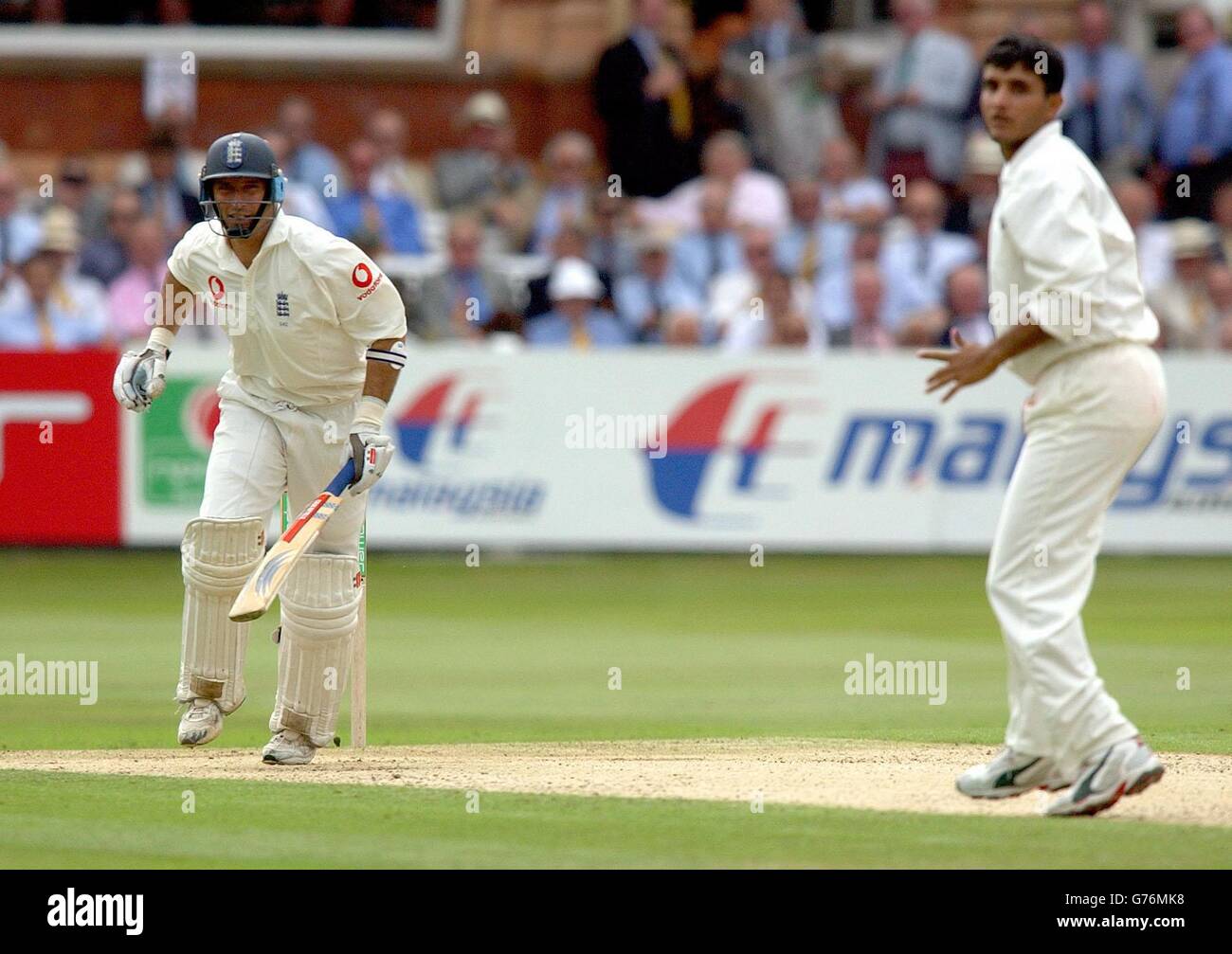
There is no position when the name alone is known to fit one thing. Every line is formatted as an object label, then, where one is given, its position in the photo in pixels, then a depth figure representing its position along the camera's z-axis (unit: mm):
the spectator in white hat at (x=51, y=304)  18031
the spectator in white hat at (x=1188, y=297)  18891
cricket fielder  7164
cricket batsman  8750
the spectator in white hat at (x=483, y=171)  20422
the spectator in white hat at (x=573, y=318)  18562
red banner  16984
